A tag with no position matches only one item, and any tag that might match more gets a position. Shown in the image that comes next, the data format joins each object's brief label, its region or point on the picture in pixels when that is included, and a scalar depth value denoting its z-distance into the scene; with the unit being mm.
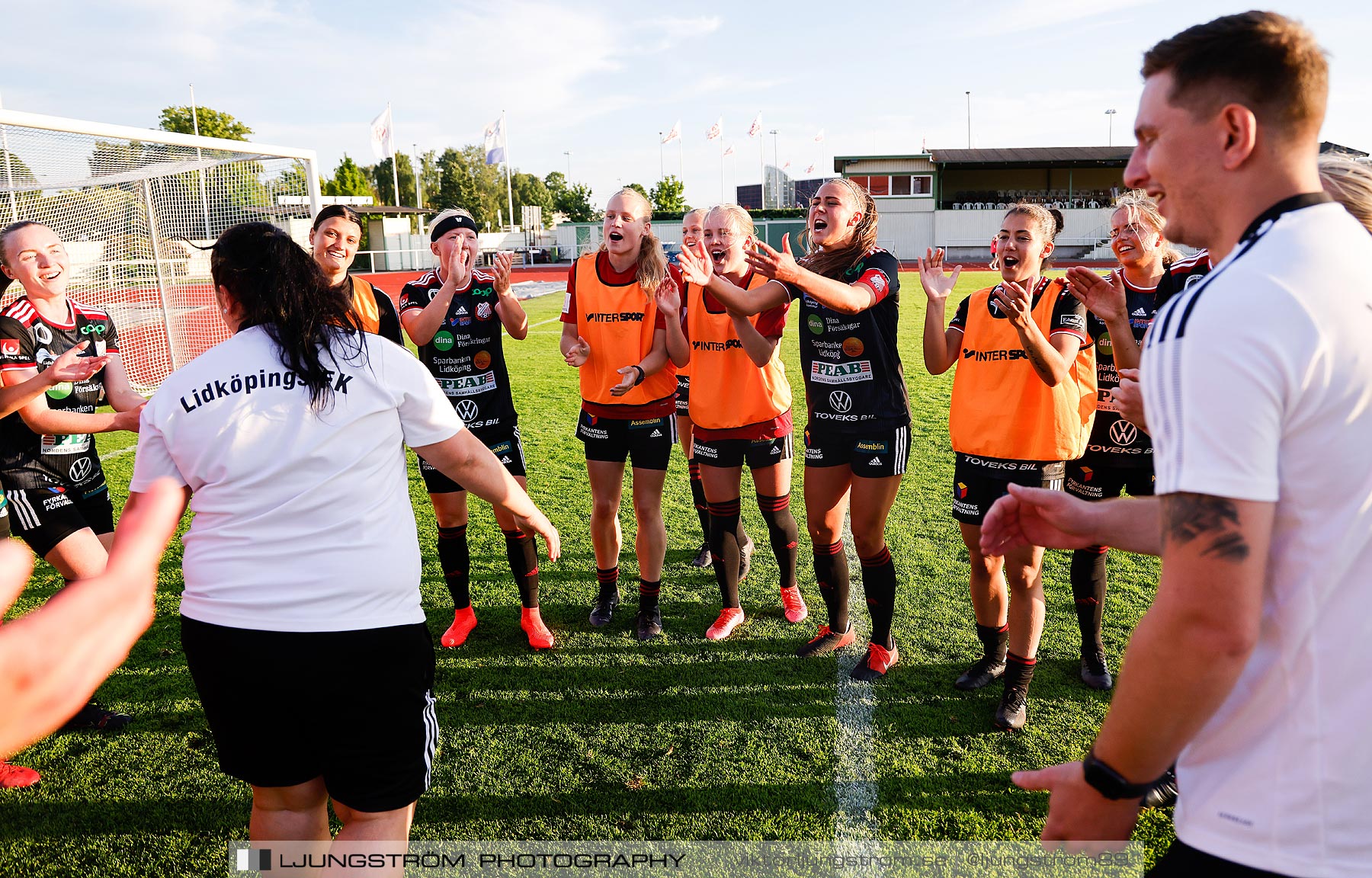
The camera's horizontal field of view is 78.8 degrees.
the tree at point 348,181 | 60844
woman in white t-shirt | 2082
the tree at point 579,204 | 69500
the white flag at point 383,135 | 33438
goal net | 8930
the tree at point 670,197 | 62469
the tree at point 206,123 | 51500
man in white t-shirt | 1131
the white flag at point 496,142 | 50344
